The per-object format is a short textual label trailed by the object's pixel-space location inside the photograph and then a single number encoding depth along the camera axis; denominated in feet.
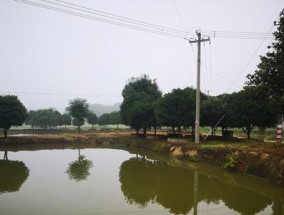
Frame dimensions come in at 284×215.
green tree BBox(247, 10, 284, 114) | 91.71
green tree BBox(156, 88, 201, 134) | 149.89
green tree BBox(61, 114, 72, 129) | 342.85
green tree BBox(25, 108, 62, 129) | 333.83
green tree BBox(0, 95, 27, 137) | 181.74
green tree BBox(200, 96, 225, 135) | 155.12
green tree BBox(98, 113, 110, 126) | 378.14
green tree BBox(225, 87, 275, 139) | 141.18
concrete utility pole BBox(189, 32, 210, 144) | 121.49
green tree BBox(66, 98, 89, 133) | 237.86
